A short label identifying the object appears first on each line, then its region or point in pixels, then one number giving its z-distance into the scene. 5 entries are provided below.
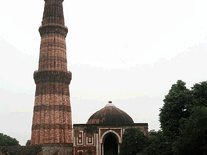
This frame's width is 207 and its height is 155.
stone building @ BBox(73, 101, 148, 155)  36.41
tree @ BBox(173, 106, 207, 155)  22.06
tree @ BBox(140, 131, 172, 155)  27.52
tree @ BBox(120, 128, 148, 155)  30.78
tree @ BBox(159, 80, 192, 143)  27.12
